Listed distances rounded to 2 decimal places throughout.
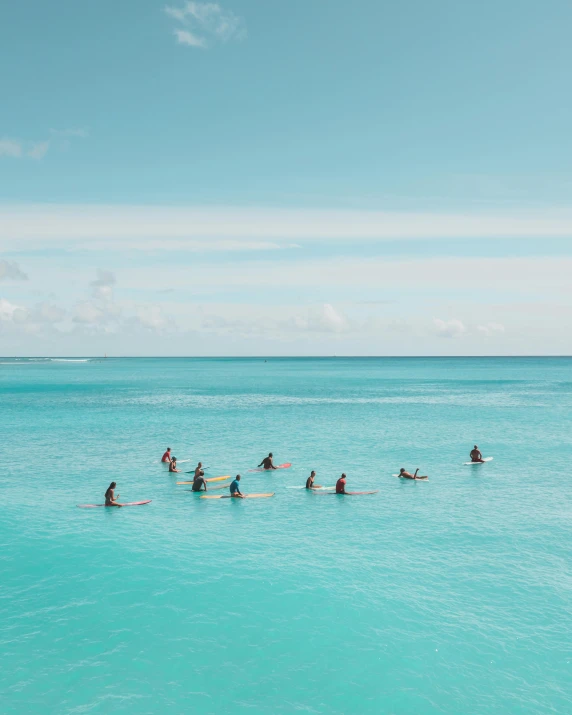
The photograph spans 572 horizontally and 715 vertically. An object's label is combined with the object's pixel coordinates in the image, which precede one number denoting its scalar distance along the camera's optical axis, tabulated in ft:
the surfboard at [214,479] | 136.09
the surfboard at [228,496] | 122.25
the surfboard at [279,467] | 149.61
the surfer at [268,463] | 149.48
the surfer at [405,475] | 136.46
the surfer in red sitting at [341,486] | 123.13
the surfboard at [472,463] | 156.35
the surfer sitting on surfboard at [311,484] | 127.76
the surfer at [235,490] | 121.29
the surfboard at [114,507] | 112.80
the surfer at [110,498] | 112.27
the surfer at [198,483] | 125.70
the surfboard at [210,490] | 126.09
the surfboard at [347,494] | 123.08
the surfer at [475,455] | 155.74
